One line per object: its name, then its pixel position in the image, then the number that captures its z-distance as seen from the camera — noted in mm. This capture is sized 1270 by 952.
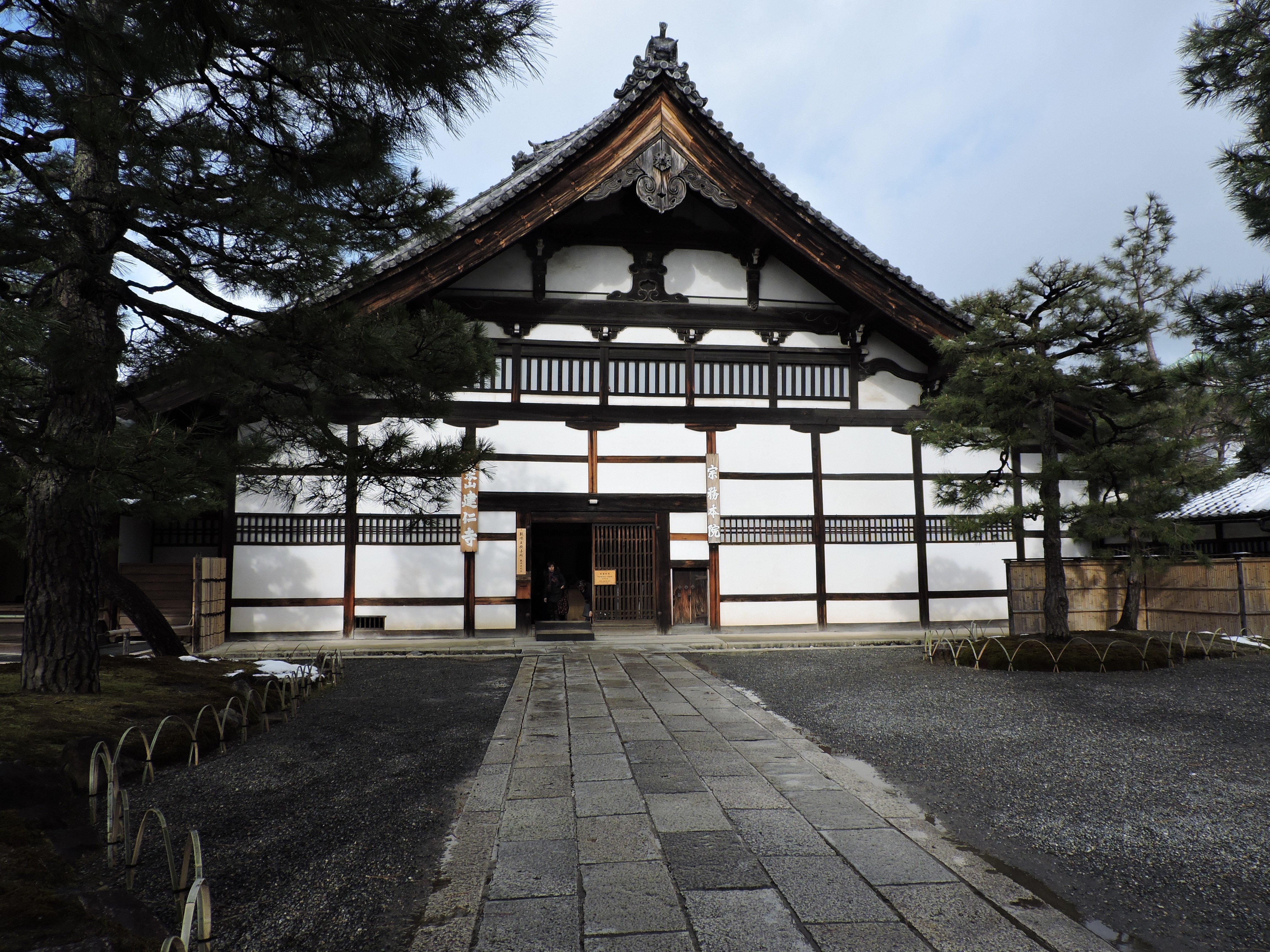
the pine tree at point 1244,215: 6531
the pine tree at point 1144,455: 8867
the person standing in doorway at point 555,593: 14602
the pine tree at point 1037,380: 8773
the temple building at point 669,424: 11586
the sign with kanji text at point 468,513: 11859
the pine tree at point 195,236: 3352
